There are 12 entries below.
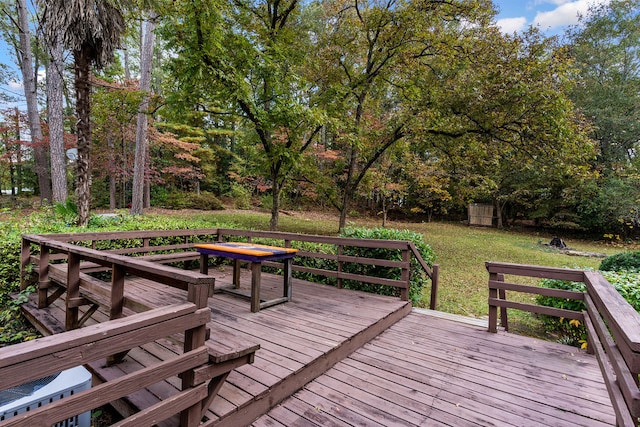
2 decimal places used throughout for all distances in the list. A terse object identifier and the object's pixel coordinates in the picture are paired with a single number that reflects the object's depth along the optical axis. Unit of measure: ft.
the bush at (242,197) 56.90
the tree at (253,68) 19.08
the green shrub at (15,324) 10.71
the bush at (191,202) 54.29
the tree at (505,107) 22.63
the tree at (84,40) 17.29
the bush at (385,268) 15.43
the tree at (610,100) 45.57
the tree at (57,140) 33.78
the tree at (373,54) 26.63
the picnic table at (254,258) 11.07
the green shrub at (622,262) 18.74
